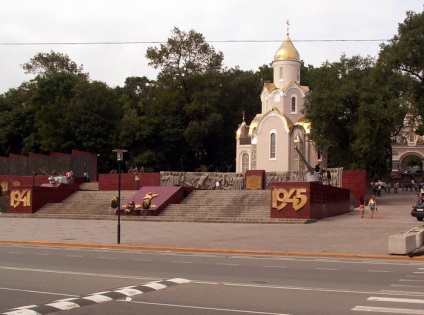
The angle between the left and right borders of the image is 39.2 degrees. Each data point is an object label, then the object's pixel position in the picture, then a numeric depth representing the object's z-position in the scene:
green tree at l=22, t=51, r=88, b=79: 89.50
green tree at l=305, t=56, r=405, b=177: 49.25
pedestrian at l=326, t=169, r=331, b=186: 42.72
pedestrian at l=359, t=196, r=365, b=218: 35.97
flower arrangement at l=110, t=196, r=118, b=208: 39.44
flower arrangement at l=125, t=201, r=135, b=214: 39.88
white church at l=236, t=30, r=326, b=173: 63.50
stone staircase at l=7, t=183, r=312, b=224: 37.64
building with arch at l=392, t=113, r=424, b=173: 102.38
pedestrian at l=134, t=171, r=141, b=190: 50.95
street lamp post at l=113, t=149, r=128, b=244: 26.31
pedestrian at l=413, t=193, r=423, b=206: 33.51
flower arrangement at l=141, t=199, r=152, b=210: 39.81
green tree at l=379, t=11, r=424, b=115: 44.50
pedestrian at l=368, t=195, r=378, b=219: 35.19
